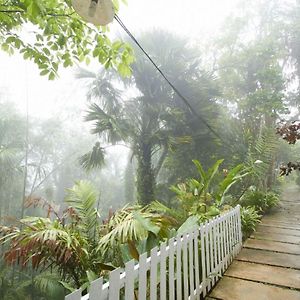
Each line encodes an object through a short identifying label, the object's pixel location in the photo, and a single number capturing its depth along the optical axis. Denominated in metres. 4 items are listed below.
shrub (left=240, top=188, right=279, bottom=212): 6.92
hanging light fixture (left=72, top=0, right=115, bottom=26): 1.90
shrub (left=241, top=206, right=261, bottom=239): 5.04
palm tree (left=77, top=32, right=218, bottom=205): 8.59
